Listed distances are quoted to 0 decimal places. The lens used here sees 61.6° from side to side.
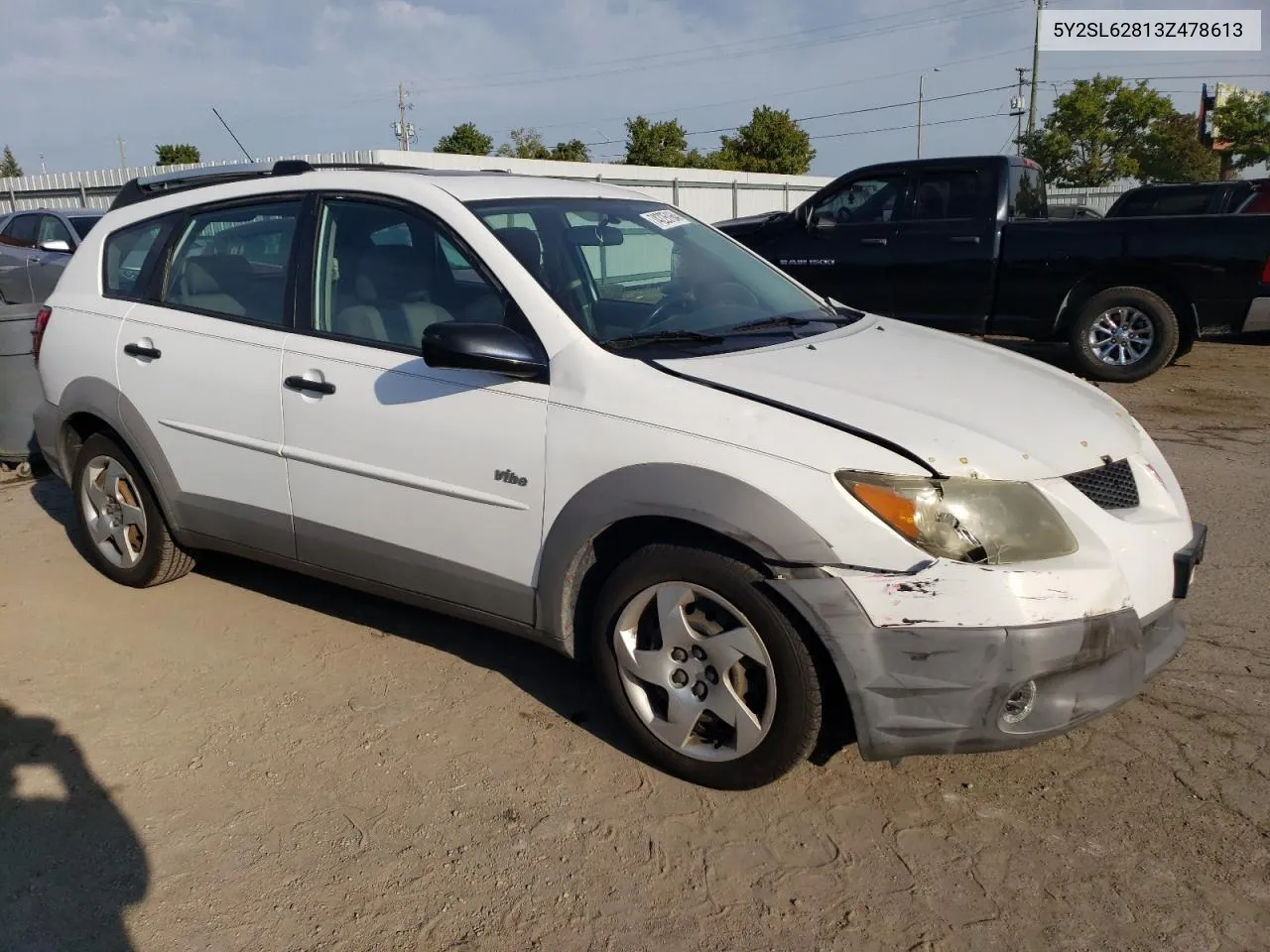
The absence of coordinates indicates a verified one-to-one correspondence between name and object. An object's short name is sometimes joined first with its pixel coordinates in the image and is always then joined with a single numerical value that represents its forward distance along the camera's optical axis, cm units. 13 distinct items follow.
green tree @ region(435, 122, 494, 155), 4056
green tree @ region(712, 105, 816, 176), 4103
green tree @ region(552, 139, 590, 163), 4438
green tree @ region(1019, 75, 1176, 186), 3897
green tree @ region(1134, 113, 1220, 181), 4009
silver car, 1283
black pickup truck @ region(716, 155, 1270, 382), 885
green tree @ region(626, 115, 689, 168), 4103
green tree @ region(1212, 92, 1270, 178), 3784
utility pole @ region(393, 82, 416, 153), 5918
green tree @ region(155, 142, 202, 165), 3341
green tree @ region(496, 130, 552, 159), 4626
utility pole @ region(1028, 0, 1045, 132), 4334
